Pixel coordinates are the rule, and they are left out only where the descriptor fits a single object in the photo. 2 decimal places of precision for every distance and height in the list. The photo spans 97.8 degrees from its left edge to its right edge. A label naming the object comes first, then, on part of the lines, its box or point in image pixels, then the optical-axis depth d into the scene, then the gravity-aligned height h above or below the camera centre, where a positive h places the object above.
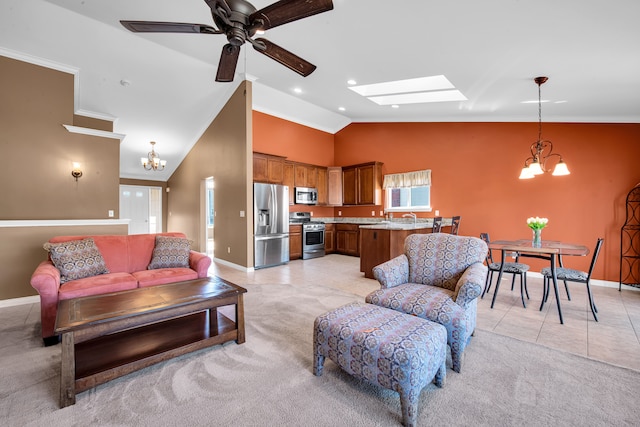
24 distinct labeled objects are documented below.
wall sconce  4.62 +0.67
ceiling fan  1.94 +1.44
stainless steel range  6.69 -0.59
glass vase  3.48 -0.35
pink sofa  2.50 -0.72
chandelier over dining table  3.40 +0.85
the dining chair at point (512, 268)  3.42 -0.74
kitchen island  4.63 -0.56
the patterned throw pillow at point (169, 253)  3.53 -0.55
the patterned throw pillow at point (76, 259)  2.91 -0.52
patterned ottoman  1.53 -0.83
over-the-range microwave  6.80 +0.37
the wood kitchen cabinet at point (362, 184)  6.80 +0.66
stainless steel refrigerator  5.51 -0.29
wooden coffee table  1.75 -1.01
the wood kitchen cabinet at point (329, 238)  7.44 -0.76
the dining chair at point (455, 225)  4.81 -0.26
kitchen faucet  5.86 -0.13
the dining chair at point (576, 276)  3.02 -0.73
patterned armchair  2.05 -0.64
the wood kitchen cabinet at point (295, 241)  6.52 -0.74
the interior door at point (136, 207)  9.00 +0.13
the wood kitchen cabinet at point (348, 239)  7.16 -0.76
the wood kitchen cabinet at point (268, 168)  5.91 +0.93
